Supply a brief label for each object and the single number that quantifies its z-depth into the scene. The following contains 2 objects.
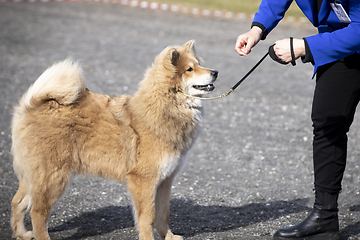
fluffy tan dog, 5.87
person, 4.97
